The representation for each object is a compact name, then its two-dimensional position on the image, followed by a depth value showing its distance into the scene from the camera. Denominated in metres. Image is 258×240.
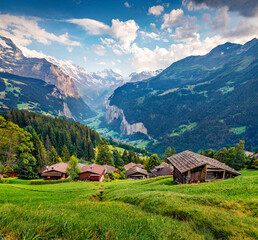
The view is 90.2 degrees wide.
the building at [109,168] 55.36
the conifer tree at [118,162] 74.93
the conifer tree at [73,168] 41.22
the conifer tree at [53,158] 61.84
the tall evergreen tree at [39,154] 51.44
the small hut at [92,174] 46.40
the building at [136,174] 57.16
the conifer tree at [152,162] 66.19
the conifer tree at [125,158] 89.54
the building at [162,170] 53.63
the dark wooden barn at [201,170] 18.72
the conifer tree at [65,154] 68.35
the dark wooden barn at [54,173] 47.62
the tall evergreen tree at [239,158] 38.57
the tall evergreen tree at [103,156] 61.34
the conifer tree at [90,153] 85.62
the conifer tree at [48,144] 70.67
